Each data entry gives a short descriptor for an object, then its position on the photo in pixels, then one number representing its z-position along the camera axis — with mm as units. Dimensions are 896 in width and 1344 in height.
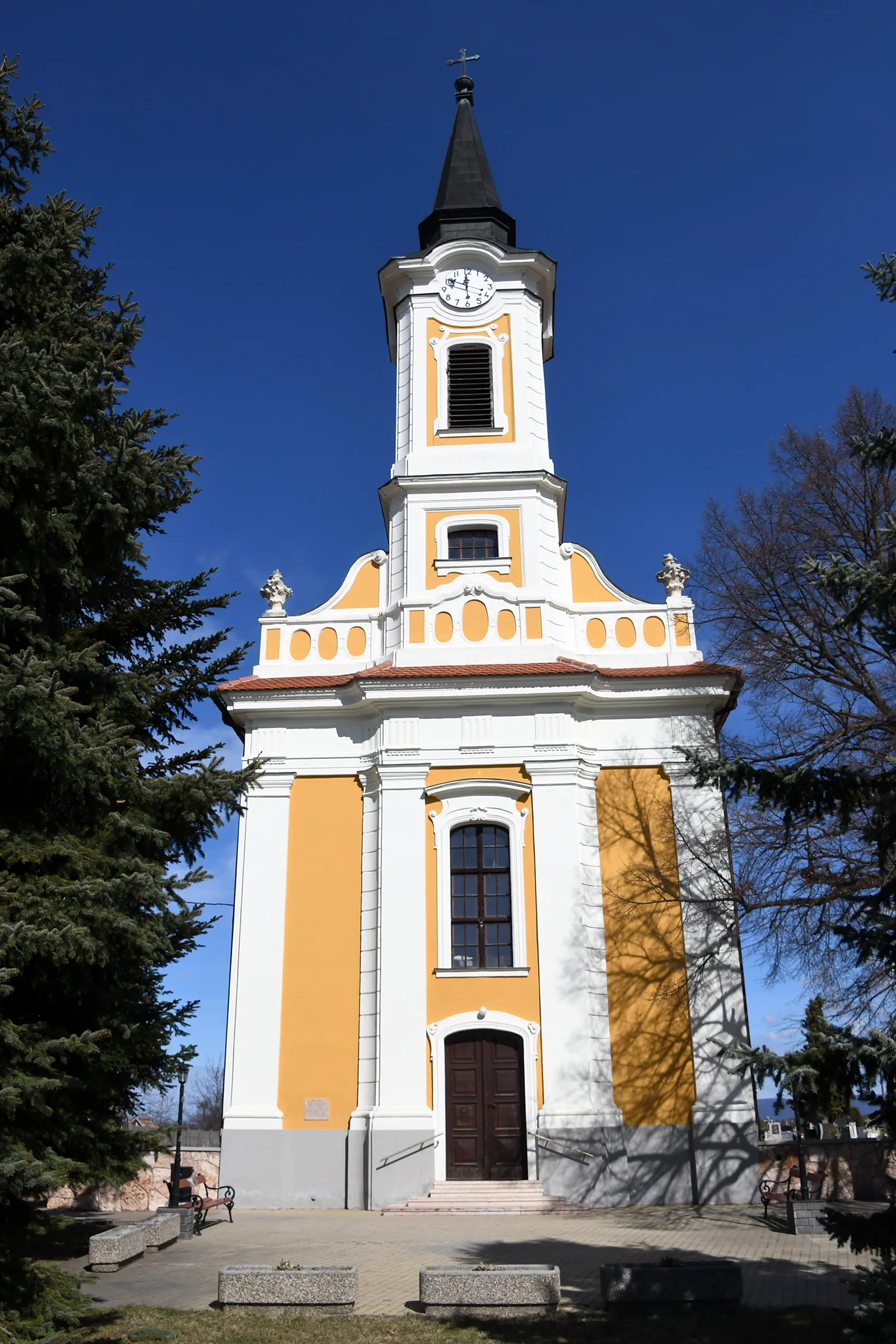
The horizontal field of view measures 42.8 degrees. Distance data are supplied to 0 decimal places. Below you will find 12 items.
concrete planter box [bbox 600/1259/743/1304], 8984
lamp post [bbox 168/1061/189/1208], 15031
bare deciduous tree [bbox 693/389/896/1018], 15336
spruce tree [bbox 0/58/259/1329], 7555
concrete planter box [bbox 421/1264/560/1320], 9117
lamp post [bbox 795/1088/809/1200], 14875
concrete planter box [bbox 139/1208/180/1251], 12664
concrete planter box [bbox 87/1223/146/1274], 11359
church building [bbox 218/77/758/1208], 18125
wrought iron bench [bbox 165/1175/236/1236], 14652
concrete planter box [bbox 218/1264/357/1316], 9266
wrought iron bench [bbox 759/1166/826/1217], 16344
